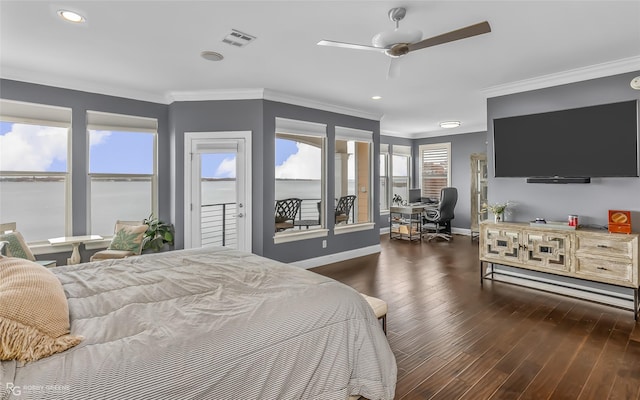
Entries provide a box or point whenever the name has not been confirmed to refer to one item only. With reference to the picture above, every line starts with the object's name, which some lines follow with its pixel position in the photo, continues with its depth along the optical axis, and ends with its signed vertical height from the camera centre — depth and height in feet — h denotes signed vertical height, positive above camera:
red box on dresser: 11.02 -0.69
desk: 24.13 -1.56
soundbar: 12.59 +0.86
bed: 3.67 -1.82
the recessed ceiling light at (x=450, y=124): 21.98 +5.26
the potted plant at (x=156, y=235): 14.96 -1.46
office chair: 23.98 -1.05
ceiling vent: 9.40 +4.83
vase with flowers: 14.51 -0.37
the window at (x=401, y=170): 28.51 +2.85
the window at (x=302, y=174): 16.85 +1.59
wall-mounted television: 11.50 +2.25
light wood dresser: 10.69 -1.83
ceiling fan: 7.59 +3.87
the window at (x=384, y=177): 27.45 +2.10
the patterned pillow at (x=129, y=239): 13.48 -1.45
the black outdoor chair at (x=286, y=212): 16.94 -0.51
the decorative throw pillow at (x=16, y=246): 10.53 -1.34
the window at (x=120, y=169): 14.42 +1.61
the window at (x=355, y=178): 19.44 +1.52
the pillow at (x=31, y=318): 3.80 -1.43
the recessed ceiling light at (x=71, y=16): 8.18 +4.76
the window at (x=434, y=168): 27.84 +2.95
